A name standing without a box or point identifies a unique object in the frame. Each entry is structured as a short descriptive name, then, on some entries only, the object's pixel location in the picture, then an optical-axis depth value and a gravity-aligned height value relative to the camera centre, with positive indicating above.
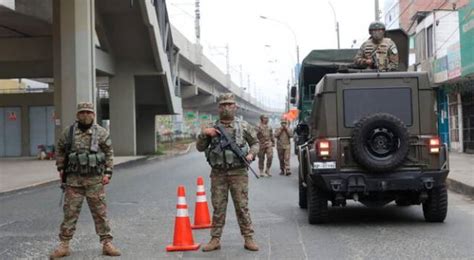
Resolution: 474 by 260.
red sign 39.41 +1.99
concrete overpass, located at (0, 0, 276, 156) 25.64 +4.39
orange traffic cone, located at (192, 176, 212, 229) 9.32 -1.06
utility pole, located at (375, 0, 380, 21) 25.58 +5.03
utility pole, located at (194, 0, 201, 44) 57.10 +11.21
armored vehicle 8.80 -0.12
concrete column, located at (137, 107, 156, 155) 42.03 +0.82
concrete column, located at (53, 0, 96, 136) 25.23 +3.61
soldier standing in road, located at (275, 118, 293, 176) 19.45 -0.10
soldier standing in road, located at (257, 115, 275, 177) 19.14 -0.05
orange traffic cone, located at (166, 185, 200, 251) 7.65 -1.08
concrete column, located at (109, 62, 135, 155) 35.25 +1.90
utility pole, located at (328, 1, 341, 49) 33.62 +5.56
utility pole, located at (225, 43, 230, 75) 89.36 +11.02
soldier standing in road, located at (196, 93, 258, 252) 7.44 -0.33
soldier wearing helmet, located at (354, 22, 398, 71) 10.20 +1.36
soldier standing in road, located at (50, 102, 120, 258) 7.29 -0.30
